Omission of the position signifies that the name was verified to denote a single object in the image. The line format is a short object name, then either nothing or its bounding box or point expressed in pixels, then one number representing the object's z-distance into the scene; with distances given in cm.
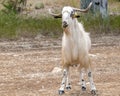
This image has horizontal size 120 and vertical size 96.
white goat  1415
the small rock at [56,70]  1813
